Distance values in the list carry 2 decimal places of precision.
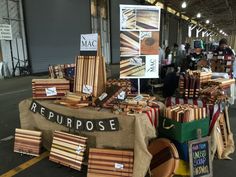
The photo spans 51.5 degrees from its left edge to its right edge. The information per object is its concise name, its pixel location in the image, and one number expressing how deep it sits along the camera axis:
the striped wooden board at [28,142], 2.95
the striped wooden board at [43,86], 2.93
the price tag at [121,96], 2.71
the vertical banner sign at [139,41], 2.86
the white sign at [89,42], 2.91
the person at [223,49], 6.10
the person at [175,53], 7.40
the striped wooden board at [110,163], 2.29
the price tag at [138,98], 2.72
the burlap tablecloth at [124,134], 2.22
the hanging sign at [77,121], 2.36
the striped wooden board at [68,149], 2.55
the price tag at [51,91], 2.94
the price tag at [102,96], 2.64
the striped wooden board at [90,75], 2.78
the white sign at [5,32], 9.23
